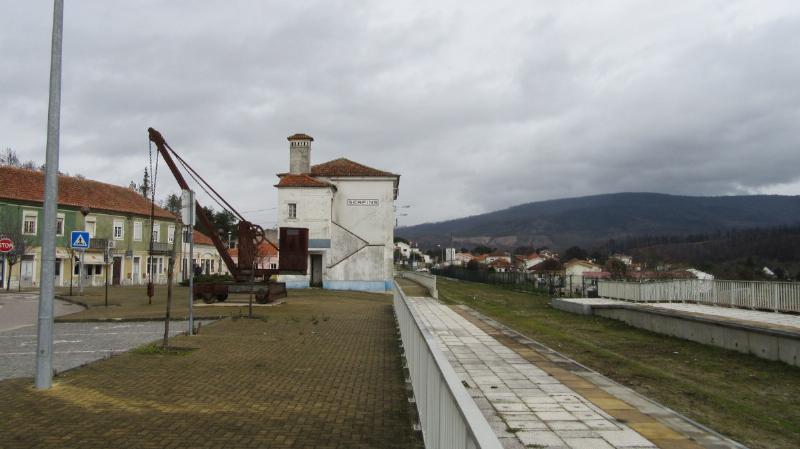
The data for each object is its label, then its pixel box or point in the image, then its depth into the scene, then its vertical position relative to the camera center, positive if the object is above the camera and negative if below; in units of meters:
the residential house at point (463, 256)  187.38 +1.69
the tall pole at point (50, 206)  7.64 +0.70
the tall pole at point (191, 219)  12.35 +0.83
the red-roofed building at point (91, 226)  42.03 +2.69
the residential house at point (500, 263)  115.21 -0.41
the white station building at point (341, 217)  40.66 +3.11
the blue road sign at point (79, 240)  21.80 +0.70
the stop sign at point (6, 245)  23.92 +0.53
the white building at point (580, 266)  98.94 -0.67
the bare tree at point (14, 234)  39.41 +1.67
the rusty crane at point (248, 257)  24.77 +0.14
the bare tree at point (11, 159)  69.81 +11.89
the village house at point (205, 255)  67.12 +0.46
